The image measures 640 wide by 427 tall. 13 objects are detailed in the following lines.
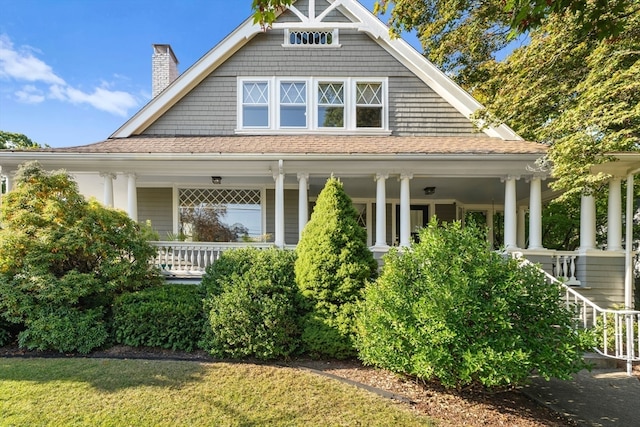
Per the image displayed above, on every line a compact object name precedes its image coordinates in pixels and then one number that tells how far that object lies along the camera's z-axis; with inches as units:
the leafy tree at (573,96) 230.5
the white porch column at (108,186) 290.5
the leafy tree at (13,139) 1187.5
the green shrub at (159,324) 200.7
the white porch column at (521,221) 441.4
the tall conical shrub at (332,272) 188.5
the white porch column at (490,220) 437.6
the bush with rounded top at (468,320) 136.4
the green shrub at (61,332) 193.6
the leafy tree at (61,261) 197.5
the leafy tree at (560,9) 124.7
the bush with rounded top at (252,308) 184.2
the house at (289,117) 330.3
